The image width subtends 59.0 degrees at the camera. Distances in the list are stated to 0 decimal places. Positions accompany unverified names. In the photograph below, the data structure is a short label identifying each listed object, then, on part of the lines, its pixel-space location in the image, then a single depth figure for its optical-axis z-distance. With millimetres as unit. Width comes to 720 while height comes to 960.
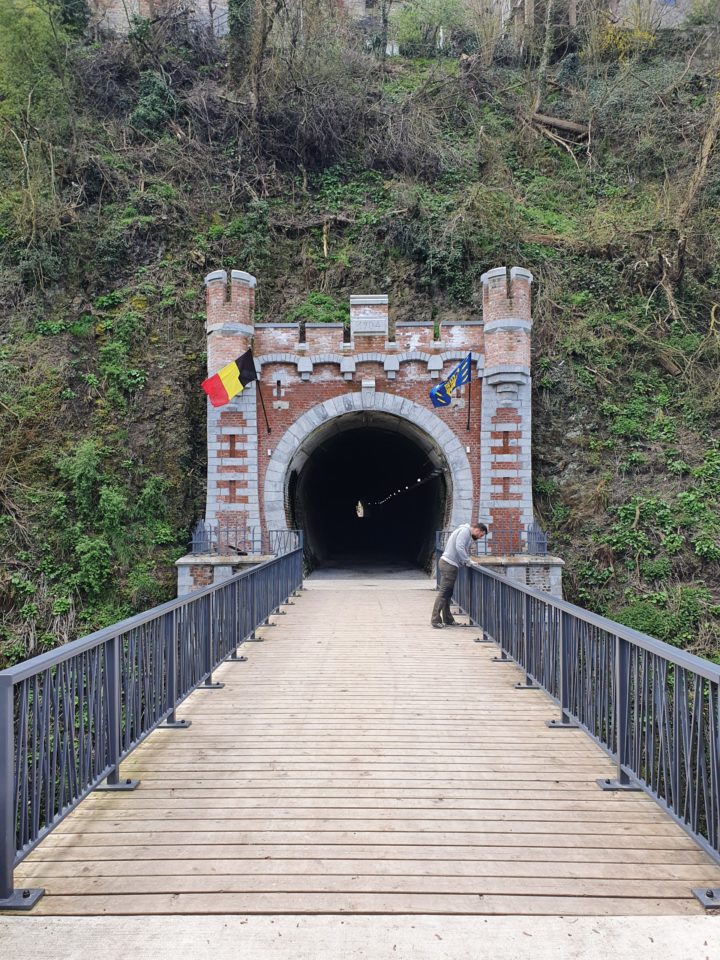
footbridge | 3002
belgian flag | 14430
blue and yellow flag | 14938
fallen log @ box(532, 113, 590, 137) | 24891
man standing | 9141
